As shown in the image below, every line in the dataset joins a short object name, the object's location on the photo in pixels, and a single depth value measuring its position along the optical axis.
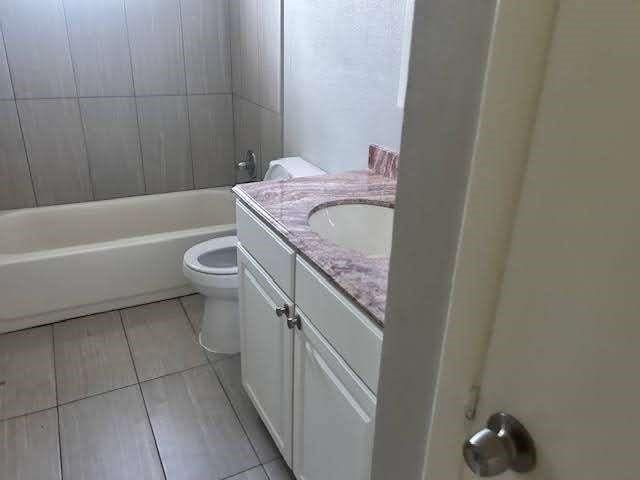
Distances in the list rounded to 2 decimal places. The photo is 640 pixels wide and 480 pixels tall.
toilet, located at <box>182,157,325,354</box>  2.10
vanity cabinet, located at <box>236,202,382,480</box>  1.04
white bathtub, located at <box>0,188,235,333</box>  2.31
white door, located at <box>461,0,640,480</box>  0.37
